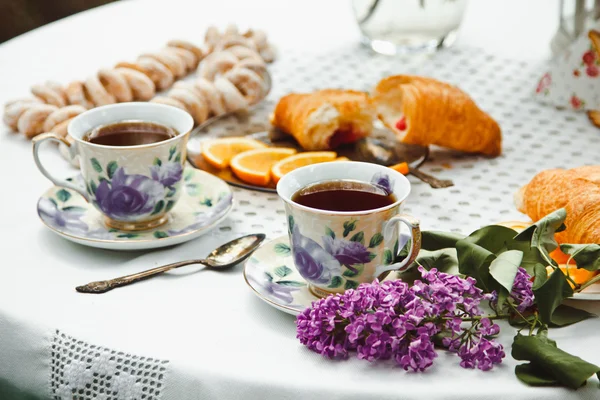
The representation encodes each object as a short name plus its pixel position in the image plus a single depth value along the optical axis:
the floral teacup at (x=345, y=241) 0.95
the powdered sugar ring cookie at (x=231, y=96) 1.30
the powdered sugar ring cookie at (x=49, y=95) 1.27
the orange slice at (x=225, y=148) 1.20
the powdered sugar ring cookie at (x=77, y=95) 1.27
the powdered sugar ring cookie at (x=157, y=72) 1.35
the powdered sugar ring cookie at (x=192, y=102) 1.28
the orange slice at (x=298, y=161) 1.16
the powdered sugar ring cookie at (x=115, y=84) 1.29
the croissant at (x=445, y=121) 1.22
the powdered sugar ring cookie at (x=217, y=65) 1.35
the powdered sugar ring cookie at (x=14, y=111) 1.25
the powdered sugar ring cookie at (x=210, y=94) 1.30
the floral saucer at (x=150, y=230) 1.05
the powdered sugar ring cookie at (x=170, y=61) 1.38
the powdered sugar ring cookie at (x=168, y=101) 1.26
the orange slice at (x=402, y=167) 1.17
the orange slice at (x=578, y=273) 0.97
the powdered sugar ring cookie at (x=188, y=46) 1.42
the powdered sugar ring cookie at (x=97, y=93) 1.28
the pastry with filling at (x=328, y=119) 1.23
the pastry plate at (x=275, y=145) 1.20
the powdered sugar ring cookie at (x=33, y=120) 1.23
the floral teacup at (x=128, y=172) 1.05
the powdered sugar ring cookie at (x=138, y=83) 1.31
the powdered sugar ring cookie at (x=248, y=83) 1.32
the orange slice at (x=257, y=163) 1.17
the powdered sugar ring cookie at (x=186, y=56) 1.40
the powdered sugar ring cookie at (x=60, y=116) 1.24
